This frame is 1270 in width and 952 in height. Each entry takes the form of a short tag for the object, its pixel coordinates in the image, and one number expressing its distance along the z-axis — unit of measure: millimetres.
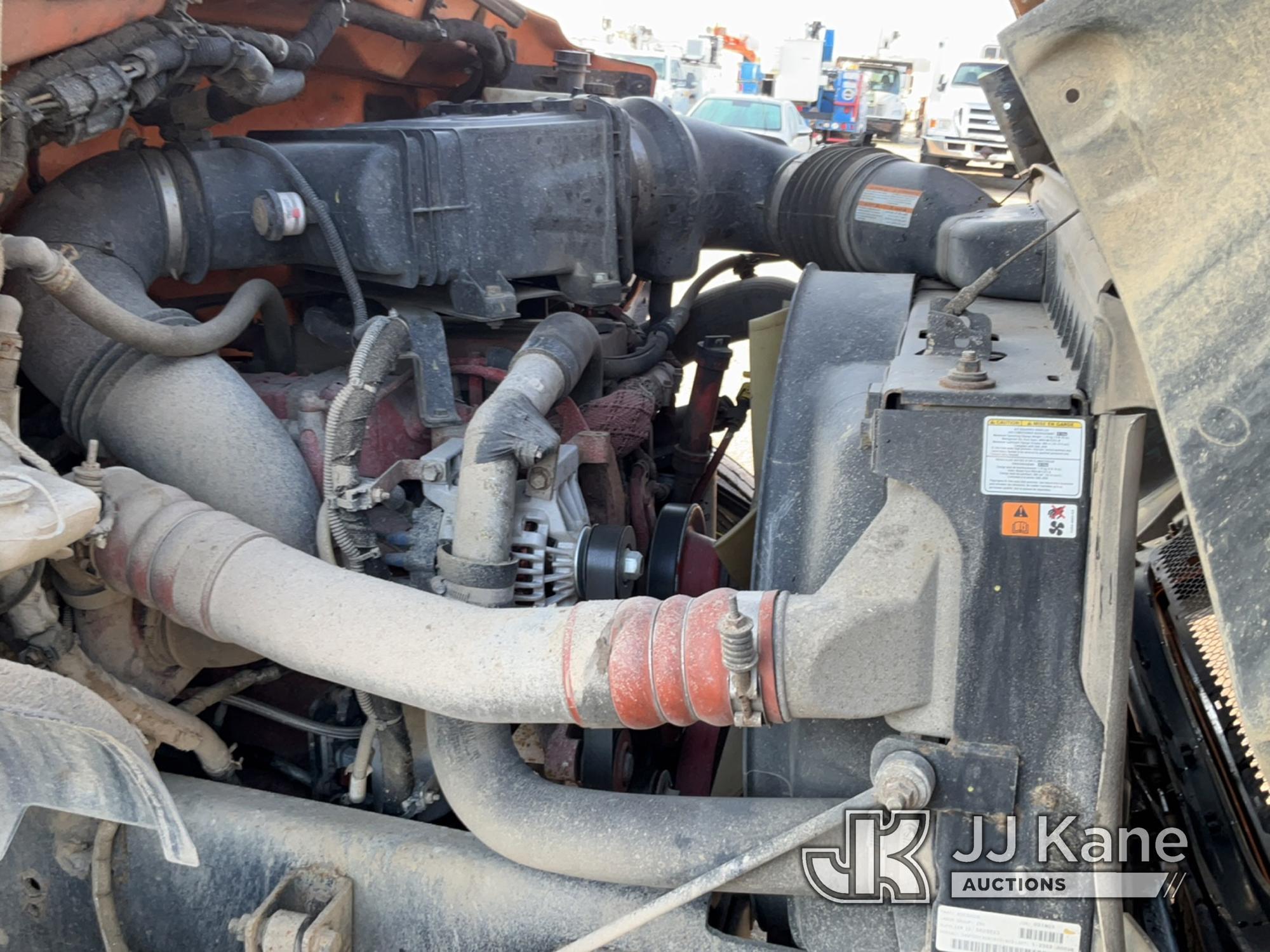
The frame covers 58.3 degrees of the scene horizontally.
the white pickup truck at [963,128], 16016
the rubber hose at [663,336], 2506
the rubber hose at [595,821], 1428
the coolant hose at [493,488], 1665
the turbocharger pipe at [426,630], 1354
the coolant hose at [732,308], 3027
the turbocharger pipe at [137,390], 1771
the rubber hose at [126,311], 1520
